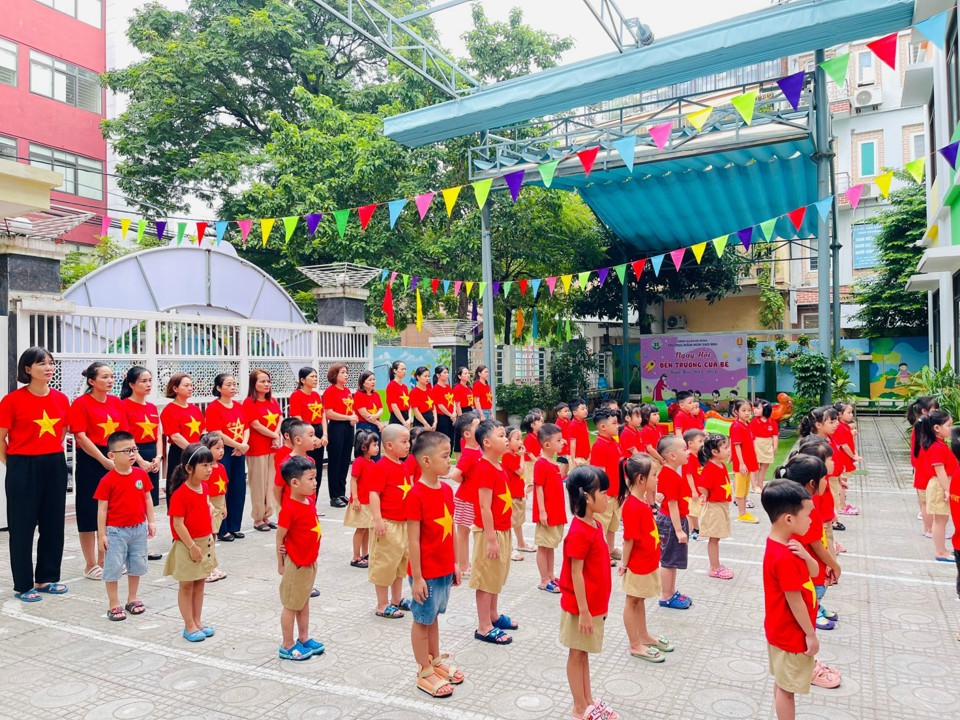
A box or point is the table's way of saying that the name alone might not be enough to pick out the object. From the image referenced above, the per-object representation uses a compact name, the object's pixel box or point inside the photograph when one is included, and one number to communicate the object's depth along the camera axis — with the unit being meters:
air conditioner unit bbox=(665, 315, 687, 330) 25.00
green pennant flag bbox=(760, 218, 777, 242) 10.73
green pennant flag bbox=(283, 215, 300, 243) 10.18
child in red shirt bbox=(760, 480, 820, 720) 2.84
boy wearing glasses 4.47
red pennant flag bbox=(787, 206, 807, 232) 9.81
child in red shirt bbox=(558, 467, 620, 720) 3.15
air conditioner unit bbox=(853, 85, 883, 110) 24.27
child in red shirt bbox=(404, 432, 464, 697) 3.48
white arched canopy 9.23
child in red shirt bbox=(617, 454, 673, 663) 3.86
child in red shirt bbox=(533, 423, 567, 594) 4.87
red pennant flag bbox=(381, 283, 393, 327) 13.43
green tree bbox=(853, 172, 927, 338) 19.23
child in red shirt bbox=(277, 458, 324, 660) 3.84
